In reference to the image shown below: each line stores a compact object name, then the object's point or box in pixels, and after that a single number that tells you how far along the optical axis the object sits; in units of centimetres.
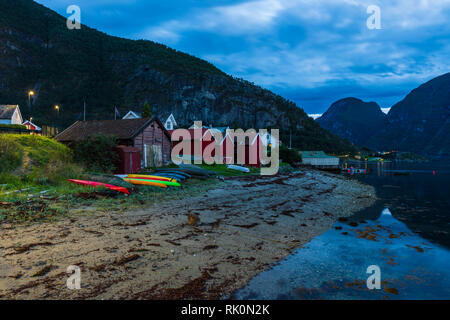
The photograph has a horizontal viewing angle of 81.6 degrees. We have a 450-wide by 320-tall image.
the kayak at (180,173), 2331
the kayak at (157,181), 1866
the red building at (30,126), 4977
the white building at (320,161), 6981
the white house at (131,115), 5769
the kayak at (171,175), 2156
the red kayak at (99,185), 1515
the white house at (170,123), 5934
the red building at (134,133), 2608
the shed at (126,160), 2283
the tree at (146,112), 4913
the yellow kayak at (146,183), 1852
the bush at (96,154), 2186
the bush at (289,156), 5900
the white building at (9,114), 4938
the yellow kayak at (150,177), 1991
